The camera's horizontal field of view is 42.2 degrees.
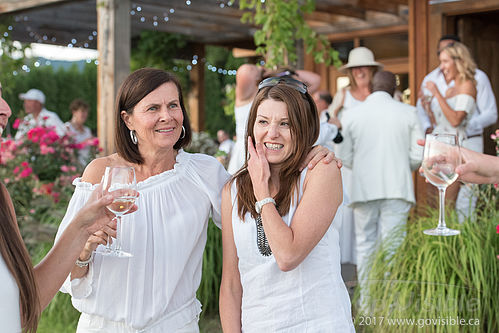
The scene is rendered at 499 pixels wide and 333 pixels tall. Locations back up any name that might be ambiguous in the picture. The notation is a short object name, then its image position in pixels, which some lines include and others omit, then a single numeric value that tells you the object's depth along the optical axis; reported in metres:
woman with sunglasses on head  2.06
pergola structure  7.17
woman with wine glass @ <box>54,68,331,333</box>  2.23
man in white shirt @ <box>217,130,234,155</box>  8.59
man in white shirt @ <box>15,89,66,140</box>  7.48
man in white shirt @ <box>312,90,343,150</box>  4.51
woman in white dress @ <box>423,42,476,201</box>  5.46
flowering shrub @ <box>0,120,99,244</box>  5.92
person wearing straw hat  5.75
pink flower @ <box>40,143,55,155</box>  6.51
